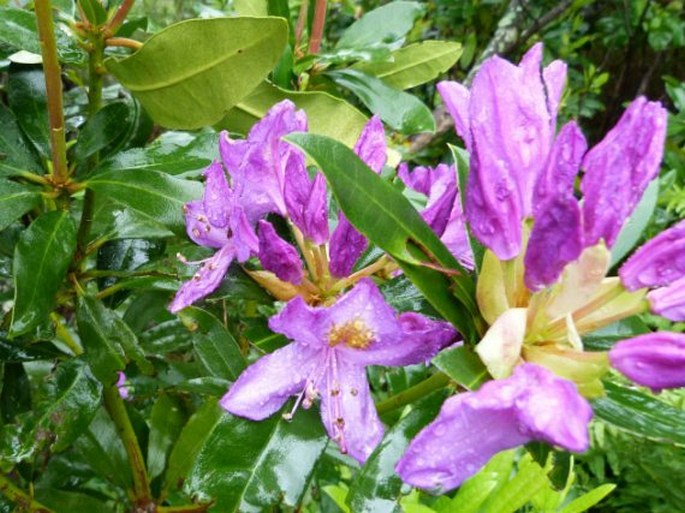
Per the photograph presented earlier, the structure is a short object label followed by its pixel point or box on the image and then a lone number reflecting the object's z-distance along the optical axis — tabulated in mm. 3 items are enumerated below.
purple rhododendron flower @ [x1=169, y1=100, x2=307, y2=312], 212
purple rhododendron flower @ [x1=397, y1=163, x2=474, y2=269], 219
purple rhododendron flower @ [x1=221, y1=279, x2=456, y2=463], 192
